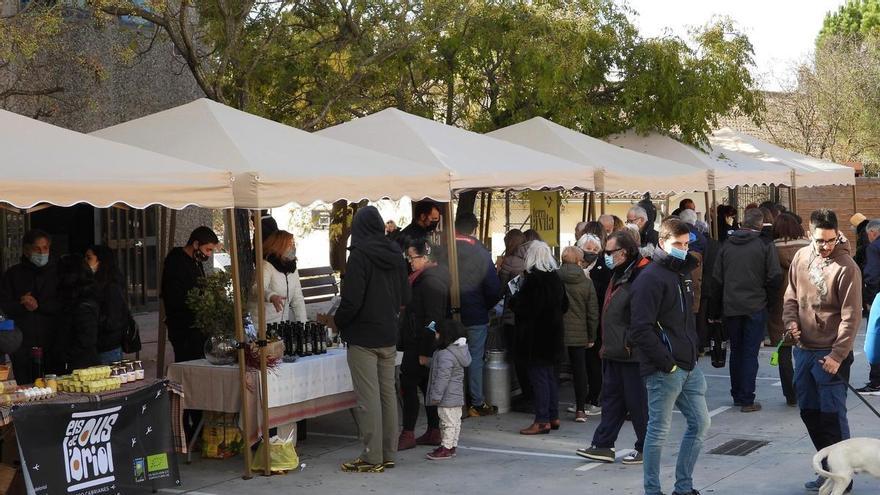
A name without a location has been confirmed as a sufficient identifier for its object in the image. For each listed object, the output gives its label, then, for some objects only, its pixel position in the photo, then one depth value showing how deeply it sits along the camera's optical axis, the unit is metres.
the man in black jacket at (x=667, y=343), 6.64
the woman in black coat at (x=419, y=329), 8.82
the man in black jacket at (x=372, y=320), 7.99
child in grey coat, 8.53
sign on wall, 14.88
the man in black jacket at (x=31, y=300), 8.48
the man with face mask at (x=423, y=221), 10.64
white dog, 6.71
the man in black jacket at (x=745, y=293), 10.26
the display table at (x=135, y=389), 6.77
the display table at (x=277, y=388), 8.16
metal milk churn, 10.40
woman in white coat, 9.16
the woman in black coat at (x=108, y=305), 8.52
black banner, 6.79
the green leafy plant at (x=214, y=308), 8.45
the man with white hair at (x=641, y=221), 11.97
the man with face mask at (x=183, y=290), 9.45
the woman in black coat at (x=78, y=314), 8.12
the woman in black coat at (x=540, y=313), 9.32
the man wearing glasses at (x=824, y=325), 7.18
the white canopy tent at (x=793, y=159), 18.69
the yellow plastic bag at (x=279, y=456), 8.20
